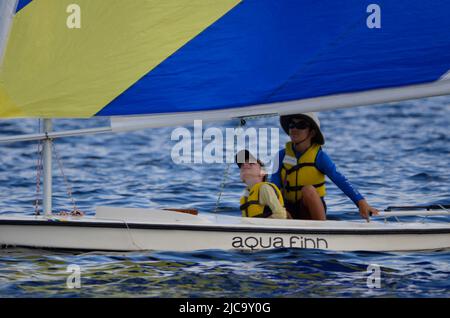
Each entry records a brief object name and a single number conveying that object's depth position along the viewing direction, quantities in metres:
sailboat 18.58
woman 19.31
